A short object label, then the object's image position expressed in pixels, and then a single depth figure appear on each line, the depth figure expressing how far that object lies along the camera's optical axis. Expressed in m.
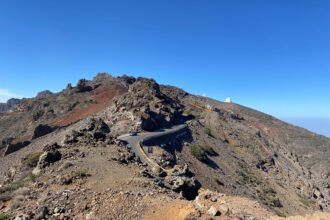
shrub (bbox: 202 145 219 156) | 46.56
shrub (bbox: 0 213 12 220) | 15.88
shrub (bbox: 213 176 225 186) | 37.36
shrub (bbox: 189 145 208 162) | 41.90
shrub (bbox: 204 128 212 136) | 56.18
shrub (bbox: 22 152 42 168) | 27.87
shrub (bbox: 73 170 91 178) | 20.92
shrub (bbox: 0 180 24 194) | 20.89
